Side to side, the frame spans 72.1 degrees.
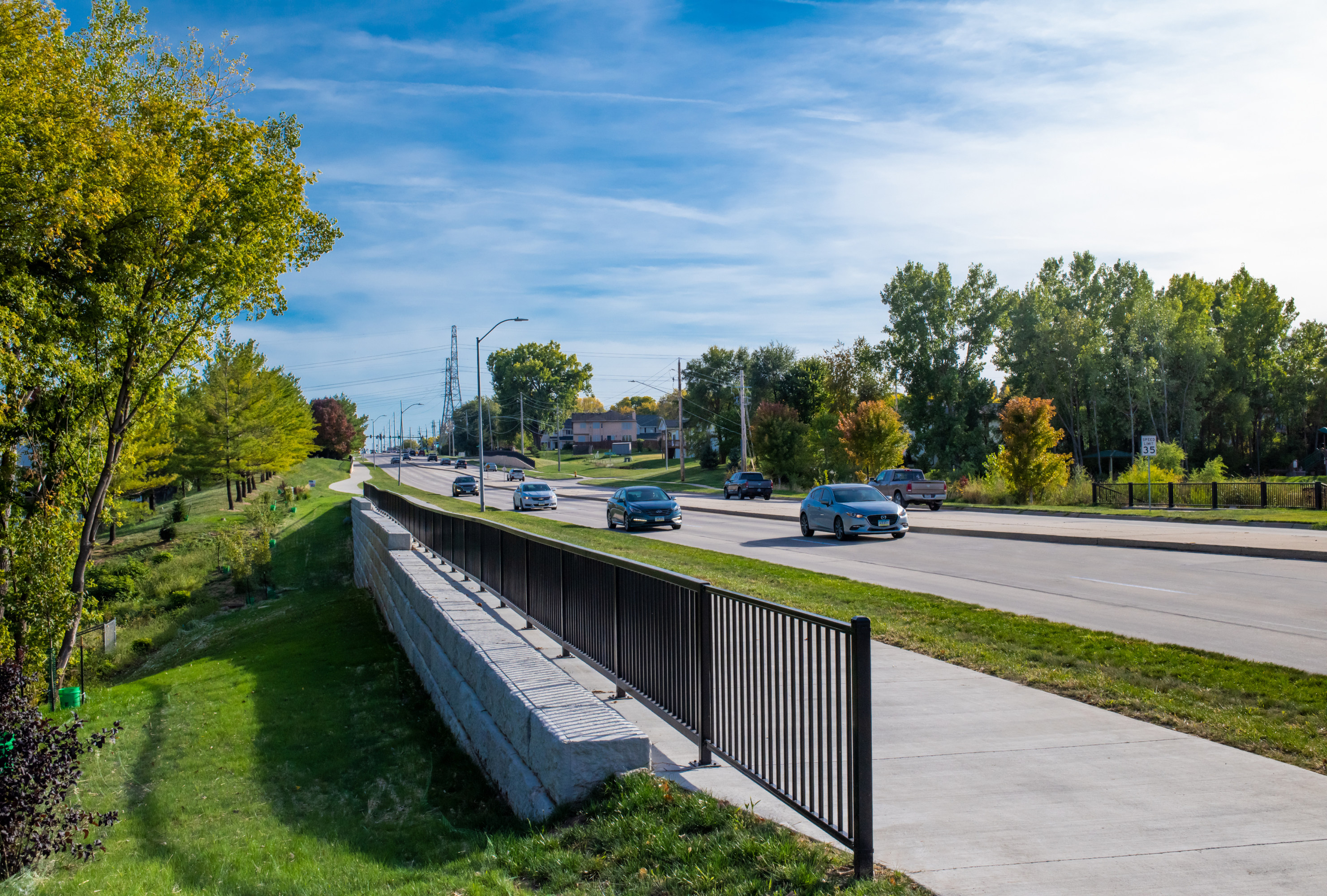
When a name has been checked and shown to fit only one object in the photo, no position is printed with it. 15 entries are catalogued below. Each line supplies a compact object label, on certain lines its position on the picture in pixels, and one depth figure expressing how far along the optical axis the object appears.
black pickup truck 50.16
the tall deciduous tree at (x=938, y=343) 73.19
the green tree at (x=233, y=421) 52.62
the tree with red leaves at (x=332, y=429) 113.50
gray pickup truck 38.12
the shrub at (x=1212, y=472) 41.69
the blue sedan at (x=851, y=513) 23.84
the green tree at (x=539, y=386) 162.88
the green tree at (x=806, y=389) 81.31
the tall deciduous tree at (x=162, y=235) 17.81
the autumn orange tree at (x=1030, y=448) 37.84
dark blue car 29.56
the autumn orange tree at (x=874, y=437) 49.00
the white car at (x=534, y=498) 43.84
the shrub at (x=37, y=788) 5.29
